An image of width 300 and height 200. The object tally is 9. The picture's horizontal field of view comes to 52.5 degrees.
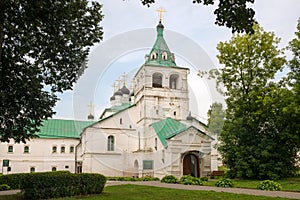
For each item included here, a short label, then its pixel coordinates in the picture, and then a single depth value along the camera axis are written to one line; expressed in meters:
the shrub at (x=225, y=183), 16.55
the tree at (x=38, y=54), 10.59
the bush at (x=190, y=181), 18.92
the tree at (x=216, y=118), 23.12
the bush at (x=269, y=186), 14.47
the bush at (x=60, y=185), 12.07
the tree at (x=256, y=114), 22.02
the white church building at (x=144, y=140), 27.53
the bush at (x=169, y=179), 20.62
